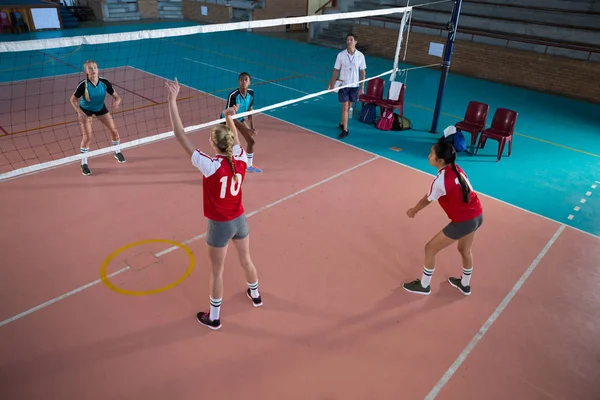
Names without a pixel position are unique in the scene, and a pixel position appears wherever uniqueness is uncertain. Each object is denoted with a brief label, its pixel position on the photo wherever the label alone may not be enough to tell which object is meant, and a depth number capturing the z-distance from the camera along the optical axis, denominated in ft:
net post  28.12
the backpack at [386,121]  33.01
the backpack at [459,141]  28.48
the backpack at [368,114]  34.17
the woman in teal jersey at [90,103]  22.39
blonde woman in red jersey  12.25
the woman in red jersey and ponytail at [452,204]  13.97
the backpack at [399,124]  33.04
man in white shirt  28.71
